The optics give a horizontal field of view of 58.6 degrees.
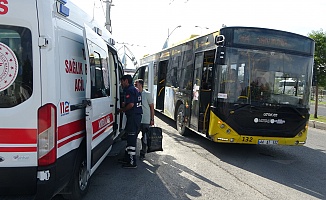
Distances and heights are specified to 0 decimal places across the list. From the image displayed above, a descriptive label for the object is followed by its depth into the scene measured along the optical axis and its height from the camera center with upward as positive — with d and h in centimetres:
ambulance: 289 -19
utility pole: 1744 +402
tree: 1400 +134
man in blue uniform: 578 -72
